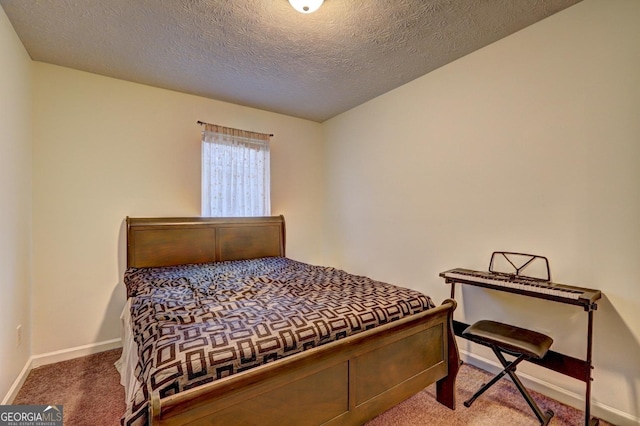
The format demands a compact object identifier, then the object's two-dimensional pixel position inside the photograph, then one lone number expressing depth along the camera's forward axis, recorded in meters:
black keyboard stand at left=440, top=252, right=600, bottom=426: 1.69
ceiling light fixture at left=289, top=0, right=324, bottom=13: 1.74
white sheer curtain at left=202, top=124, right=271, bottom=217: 3.33
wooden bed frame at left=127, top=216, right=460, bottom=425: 1.09
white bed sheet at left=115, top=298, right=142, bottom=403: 1.65
